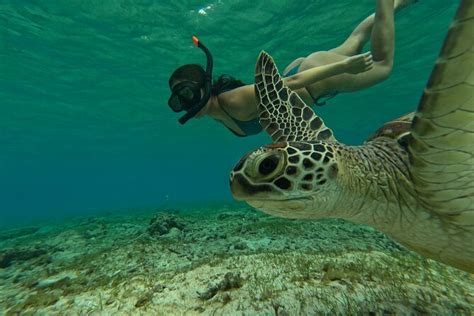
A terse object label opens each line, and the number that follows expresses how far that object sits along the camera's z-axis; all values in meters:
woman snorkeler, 0.79
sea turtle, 0.26
